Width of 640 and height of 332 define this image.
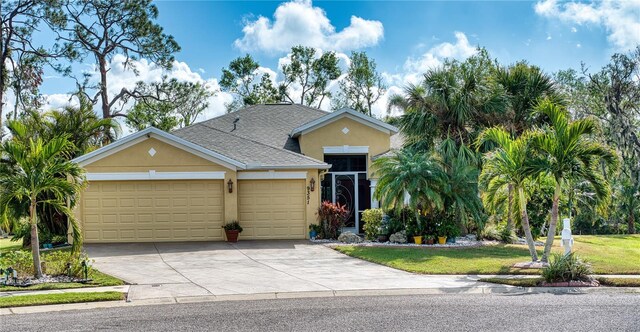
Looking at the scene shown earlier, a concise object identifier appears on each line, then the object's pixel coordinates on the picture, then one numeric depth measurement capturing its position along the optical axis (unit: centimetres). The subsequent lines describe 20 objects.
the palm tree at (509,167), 1329
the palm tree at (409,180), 1775
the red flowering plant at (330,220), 1962
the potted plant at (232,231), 1905
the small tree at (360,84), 4262
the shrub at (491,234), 1928
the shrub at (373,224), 1895
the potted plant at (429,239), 1823
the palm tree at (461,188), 1845
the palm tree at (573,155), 1274
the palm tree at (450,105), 2048
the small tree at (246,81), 4253
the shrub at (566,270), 1135
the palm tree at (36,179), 1203
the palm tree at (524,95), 2088
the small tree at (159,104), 3600
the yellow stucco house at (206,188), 1908
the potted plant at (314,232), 1972
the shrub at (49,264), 1212
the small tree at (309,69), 4269
